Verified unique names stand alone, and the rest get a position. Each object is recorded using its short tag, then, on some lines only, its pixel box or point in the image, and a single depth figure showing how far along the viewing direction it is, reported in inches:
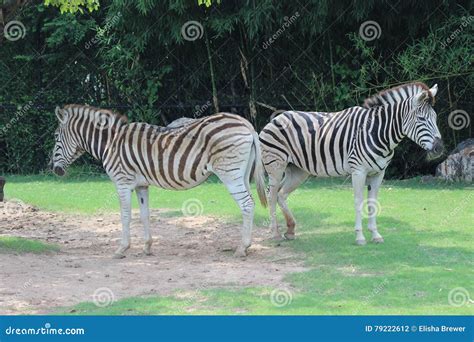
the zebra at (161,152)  738.8
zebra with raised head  764.0
